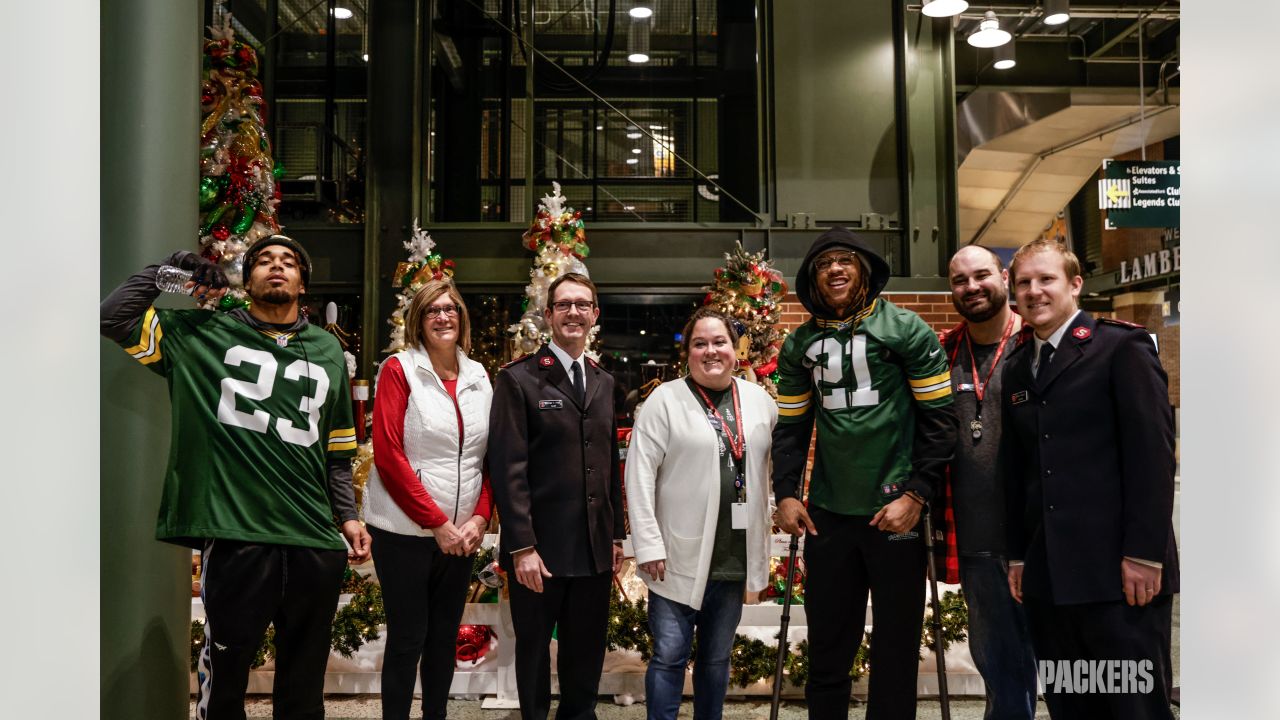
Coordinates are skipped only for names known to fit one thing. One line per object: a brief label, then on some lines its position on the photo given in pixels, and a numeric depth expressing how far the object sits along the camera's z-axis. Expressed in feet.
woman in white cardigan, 9.72
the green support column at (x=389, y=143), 23.70
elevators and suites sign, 24.11
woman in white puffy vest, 9.61
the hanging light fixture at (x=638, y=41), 28.37
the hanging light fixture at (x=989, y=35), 21.73
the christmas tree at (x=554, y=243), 20.62
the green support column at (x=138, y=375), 8.27
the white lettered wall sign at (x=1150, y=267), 43.34
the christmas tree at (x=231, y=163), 15.49
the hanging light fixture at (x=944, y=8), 19.22
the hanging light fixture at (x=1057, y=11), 20.62
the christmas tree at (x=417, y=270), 20.80
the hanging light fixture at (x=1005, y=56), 23.11
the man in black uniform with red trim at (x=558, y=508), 9.67
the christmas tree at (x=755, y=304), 19.08
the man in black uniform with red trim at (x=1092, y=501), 7.64
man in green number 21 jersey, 9.16
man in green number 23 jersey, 8.07
